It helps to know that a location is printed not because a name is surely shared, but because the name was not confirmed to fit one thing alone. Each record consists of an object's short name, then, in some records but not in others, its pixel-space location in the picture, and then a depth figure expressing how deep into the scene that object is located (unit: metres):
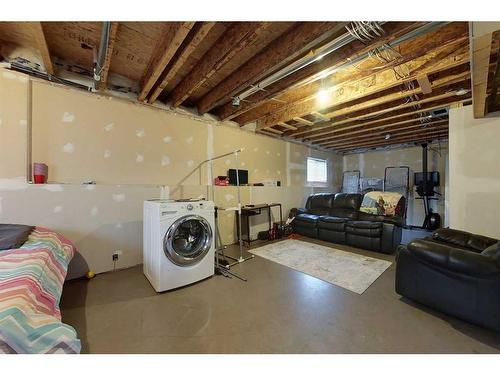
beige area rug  2.47
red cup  2.27
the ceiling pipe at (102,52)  1.59
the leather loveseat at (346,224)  3.48
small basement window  6.17
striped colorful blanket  0.79
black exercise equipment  5.30
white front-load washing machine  2.15
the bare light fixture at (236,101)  2.96
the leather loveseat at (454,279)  1.50
